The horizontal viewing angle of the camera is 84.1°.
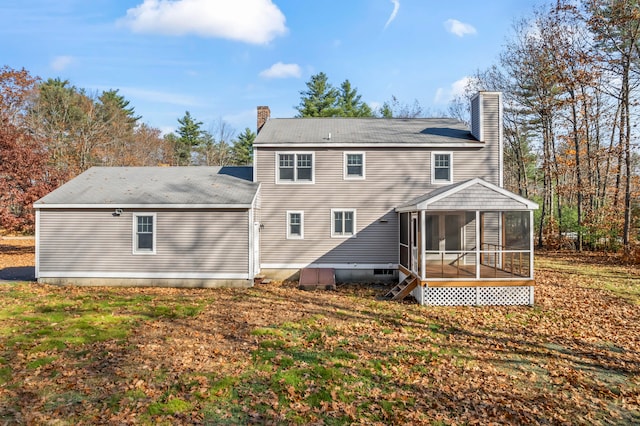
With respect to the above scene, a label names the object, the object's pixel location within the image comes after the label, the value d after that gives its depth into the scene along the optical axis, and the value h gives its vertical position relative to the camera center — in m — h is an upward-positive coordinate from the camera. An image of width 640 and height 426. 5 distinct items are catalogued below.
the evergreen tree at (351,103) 43.22 +15.11
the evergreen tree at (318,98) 41.23 +15.05
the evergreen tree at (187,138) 48.06 +11.95
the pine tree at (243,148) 49.00 +10.65
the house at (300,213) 14.59 +0.49
